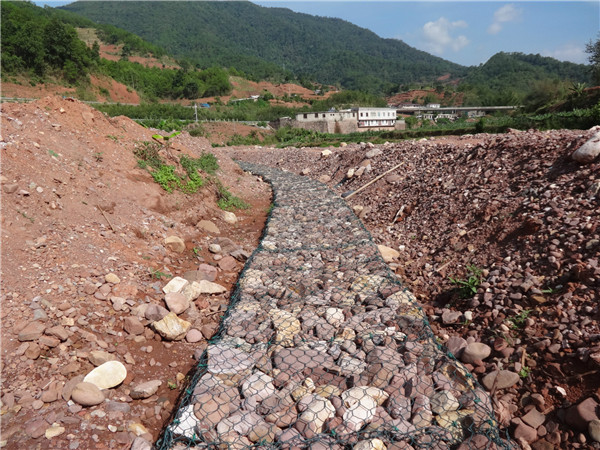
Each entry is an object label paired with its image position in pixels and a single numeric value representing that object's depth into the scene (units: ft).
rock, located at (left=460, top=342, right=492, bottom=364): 11.06
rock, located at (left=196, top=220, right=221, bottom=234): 21.75
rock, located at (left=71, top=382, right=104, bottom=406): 9.17
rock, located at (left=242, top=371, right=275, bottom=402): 9.90
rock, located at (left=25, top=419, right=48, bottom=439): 8.24
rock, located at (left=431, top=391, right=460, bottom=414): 9.37
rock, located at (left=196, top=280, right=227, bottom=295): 15.34
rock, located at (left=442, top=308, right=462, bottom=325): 13.03
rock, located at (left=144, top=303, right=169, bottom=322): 12.66
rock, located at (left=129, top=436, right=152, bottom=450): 8.52
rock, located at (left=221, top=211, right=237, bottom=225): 24.82
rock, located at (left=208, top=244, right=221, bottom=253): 19.39
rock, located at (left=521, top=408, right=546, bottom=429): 8.95
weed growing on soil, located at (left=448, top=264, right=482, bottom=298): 13.79
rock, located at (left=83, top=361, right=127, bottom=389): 9.83
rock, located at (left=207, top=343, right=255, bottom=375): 10.75
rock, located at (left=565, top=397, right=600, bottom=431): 8.31
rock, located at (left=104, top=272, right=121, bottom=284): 13.35
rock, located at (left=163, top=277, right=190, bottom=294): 14.45
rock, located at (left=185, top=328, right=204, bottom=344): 12.62
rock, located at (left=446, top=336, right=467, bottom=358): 11.49
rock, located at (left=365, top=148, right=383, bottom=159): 37.62
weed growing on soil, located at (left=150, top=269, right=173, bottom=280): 15.08
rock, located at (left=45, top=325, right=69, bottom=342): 10.47
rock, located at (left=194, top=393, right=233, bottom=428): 9.09
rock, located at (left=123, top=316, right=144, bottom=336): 12.09
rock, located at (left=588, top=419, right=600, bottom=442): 8.05
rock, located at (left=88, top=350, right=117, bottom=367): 10.44
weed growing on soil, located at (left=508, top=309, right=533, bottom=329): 11.51
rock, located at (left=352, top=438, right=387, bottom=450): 8.24
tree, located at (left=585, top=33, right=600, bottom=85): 96.51
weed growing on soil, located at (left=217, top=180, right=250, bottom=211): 27.07
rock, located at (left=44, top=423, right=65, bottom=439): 8.27
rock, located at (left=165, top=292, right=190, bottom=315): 13.55
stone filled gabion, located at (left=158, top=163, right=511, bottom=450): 8.71
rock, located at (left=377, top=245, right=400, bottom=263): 18.39
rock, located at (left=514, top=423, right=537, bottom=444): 8.74
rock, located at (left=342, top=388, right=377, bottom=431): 8.91
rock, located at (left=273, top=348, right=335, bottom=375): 10.78
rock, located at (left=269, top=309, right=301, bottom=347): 12.01
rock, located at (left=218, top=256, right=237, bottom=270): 18.15
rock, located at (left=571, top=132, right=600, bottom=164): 16.74
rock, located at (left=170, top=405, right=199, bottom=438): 8.68
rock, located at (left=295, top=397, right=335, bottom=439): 8.80
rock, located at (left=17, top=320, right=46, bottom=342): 10.09
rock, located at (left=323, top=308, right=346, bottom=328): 12.94
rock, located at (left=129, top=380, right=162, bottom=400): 10.04
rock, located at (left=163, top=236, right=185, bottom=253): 18.26
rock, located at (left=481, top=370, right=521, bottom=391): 10.04
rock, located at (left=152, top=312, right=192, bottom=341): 12.28
